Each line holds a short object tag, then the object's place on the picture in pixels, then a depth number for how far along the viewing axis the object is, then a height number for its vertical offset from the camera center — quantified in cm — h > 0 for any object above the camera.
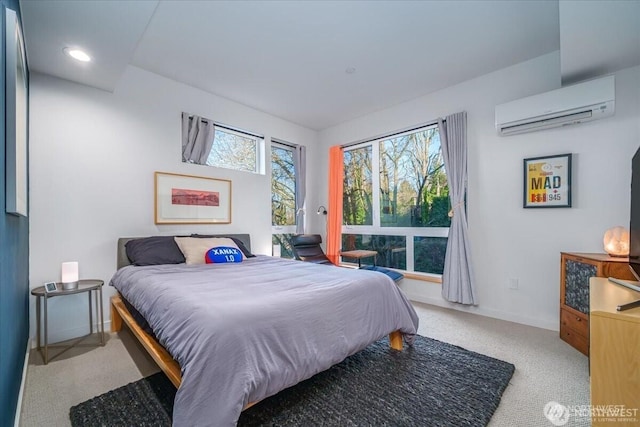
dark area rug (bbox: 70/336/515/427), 149 -109
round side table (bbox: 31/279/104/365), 211 -65
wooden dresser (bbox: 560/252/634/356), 208 -60
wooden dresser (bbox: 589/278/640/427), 102 -57
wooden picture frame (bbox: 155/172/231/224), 313 +19
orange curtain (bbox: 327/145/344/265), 462 +18
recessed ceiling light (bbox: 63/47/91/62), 217 +129
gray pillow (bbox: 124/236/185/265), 266 -36
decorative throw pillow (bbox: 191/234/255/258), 325 -36
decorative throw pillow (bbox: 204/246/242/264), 286 -42
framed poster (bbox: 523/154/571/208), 269 +32
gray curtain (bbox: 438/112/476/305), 320 -14
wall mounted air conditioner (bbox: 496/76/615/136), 237 +98
